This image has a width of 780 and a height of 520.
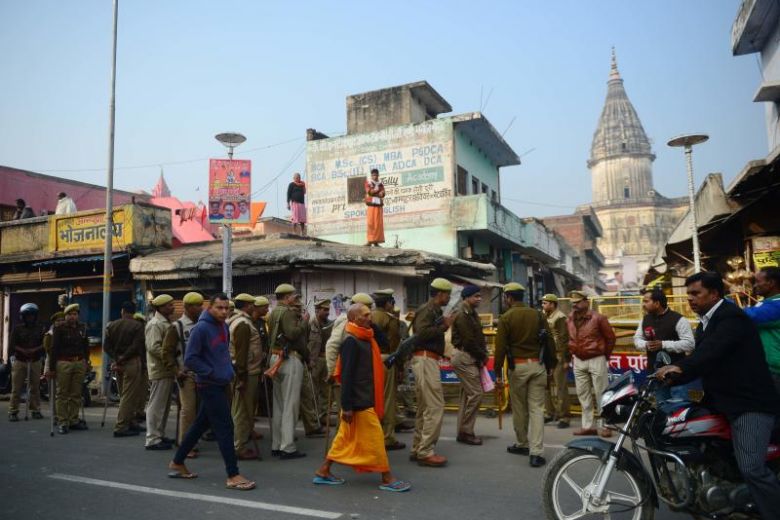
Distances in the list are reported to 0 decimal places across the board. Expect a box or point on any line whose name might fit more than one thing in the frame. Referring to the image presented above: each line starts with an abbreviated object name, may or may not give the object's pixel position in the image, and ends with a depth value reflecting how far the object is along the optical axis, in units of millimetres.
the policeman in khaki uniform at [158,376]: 7102
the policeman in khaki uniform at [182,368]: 6859
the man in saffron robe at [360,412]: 4996
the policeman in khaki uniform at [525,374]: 5902
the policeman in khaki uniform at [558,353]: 8508
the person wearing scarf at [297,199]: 16234
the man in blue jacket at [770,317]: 3873
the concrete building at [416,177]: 20281
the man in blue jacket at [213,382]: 5188
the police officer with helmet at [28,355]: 9445
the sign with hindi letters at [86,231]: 14281
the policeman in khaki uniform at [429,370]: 5945
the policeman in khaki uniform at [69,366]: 8266
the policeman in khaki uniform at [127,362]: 7936
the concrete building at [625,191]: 76875
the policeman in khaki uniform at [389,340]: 6848
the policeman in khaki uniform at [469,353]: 6750
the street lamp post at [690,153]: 10133
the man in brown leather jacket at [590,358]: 7453
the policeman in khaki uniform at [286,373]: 6480
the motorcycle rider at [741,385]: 3404
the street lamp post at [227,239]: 10070
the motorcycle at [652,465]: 3572
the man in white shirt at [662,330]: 6211
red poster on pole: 10219
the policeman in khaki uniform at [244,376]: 6465
